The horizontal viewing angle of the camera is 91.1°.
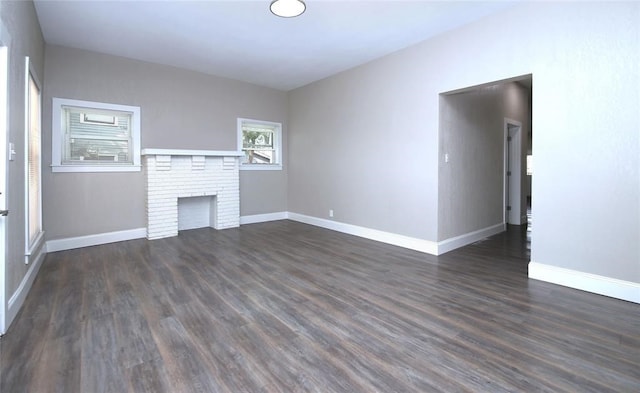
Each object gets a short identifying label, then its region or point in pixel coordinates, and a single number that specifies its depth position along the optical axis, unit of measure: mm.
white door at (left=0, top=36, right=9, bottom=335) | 2111
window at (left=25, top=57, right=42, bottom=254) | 2969
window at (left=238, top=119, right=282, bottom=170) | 6312
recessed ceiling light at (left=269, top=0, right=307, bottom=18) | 3131
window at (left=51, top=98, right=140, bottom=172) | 4371
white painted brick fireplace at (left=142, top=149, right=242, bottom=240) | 4949
